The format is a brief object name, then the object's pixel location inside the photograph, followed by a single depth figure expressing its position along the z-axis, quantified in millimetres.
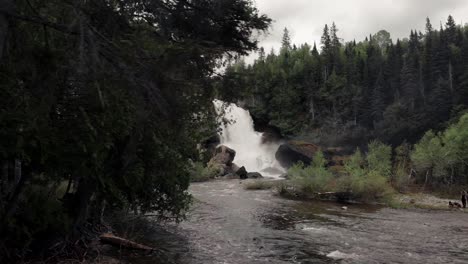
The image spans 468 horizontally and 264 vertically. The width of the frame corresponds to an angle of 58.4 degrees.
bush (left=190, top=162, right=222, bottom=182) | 43847
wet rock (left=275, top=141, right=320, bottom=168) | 61006
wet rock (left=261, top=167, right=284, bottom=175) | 61625
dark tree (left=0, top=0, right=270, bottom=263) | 5773
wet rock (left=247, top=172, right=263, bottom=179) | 53744
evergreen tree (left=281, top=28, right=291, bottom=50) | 157450
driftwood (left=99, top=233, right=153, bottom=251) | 13281
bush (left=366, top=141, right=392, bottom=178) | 44438
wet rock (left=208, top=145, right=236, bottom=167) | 56294
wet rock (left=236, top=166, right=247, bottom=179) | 52531
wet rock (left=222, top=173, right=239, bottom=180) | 51194
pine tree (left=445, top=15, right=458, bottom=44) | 94438
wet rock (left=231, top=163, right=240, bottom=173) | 56438
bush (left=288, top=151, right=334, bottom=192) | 35094
